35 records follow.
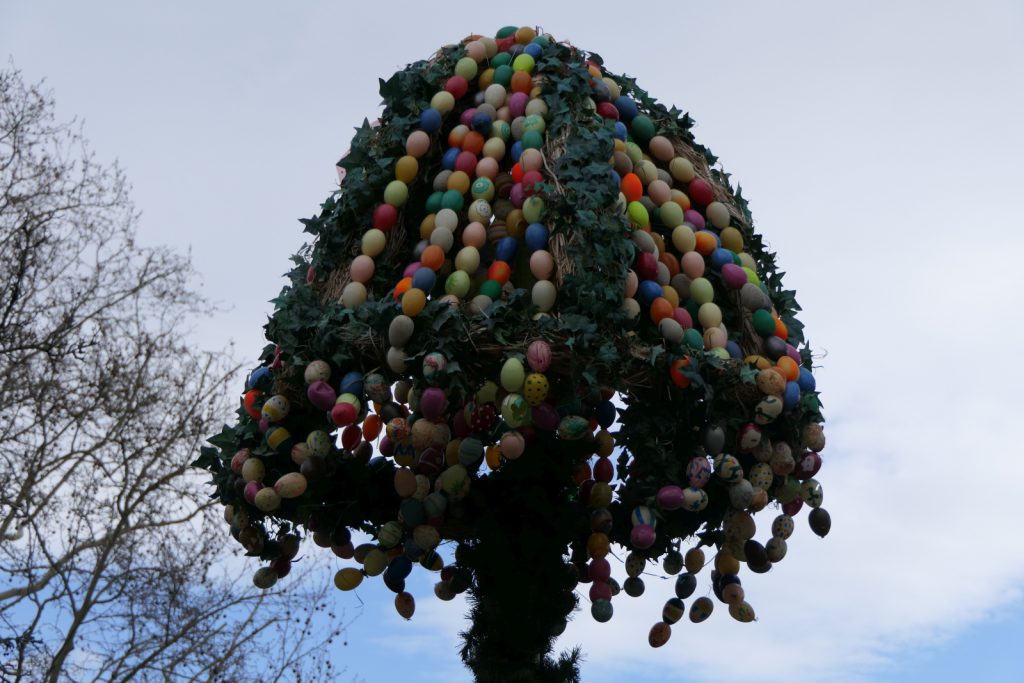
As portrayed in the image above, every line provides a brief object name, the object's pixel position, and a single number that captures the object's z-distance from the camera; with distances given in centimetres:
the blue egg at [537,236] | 722
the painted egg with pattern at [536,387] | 666
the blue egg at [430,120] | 795
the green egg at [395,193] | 776
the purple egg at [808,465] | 763
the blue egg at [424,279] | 717
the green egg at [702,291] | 757
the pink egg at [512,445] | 698
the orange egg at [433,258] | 742
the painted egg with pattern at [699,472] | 718
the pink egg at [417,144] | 787
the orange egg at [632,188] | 769
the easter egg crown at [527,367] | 697
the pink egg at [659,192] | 795
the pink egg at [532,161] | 746
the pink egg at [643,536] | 732
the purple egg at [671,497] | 715
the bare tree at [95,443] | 1202
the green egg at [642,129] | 833
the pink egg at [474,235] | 749
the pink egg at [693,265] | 768
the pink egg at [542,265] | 708
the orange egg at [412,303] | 694
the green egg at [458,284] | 725
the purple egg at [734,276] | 769
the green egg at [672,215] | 787
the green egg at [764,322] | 765
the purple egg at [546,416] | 684
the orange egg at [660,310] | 716
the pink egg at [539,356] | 663
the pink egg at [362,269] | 754
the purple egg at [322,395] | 702
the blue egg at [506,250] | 750
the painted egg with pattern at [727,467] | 715
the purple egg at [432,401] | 680
